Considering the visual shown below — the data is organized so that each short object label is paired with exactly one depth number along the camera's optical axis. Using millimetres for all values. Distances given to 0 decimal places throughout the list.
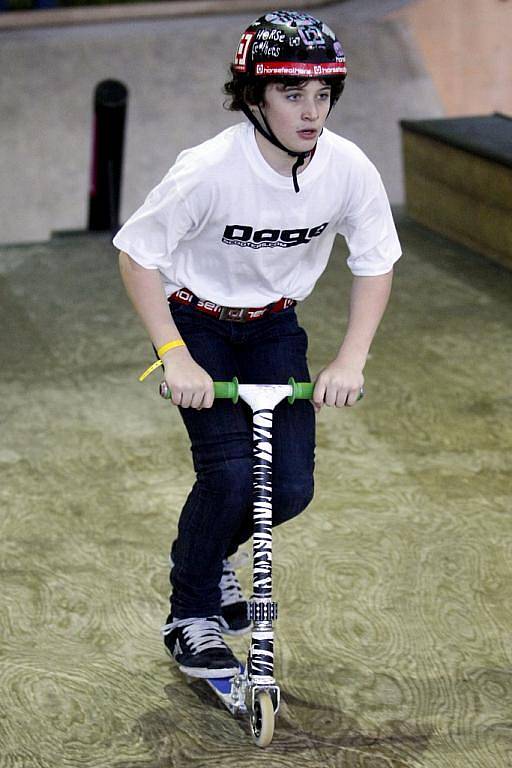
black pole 14352
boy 4992
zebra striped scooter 5039
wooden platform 13078
